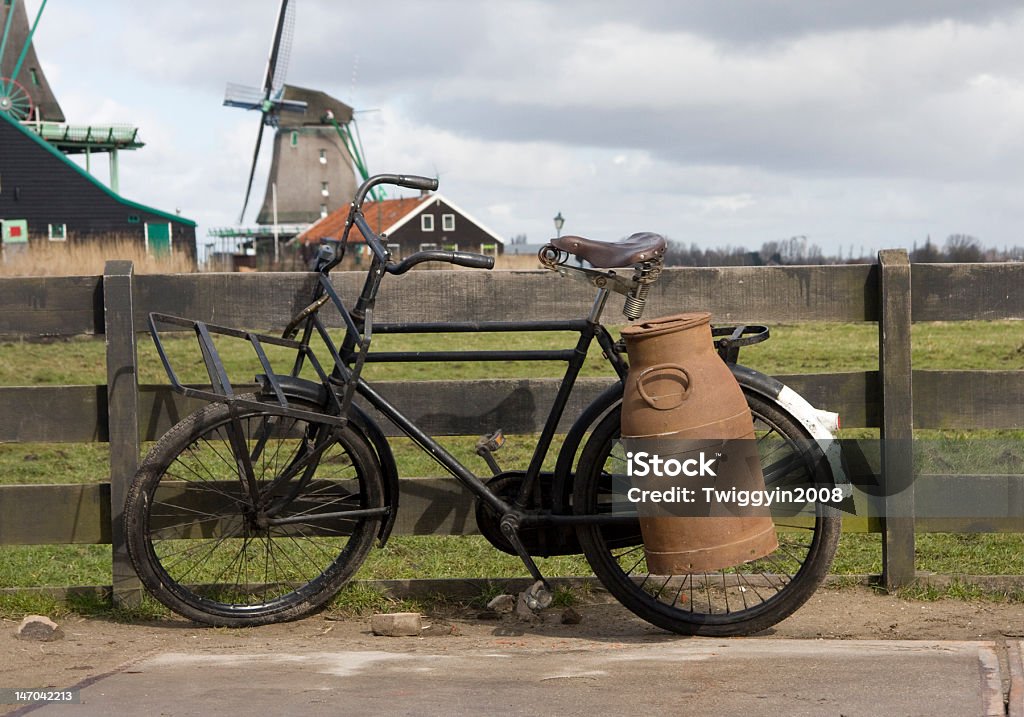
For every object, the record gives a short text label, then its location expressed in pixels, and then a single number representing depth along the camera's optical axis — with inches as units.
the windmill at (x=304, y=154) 2628.0
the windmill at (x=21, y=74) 2048.5
